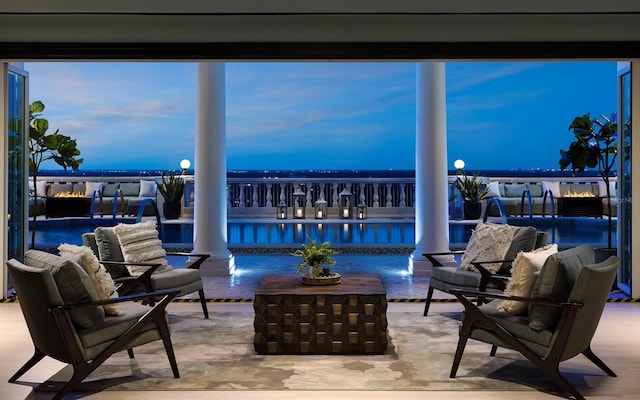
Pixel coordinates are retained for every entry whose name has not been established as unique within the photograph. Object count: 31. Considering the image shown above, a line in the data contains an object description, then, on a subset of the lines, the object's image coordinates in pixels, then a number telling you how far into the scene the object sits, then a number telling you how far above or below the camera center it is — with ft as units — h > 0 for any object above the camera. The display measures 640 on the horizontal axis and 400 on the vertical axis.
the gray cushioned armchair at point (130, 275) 16.26 -2.26
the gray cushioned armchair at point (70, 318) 10.93 -2.35
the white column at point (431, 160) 24.89 +1.24
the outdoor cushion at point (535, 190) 43.14 +0.00
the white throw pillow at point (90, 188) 44.52 +0.33
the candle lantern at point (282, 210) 41.22 -1.25
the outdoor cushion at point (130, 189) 45.09 +0.25
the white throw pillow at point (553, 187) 43.32 +0.21
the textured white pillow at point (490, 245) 17.43 -1.58
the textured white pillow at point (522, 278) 12.31 -1.77
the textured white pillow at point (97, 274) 12.13 -1.63
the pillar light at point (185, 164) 42.09 +1.92
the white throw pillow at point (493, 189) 41.34 +0.08
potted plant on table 15.31 -1.83
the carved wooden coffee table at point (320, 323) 14.20 -3.04
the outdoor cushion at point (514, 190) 43.06 +0.01
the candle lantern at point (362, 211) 41.68 -1.35
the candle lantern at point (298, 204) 41.65 -0.86
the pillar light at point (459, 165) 39.39 +1.63
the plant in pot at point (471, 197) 34.04 -0.37
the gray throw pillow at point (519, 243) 16.85 -1.46
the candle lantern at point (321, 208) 41.57 -1.13
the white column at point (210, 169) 25.12 +0.93
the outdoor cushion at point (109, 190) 45.03 +0.18
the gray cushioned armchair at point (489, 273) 16.57 -2.30
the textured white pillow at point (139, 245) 17.37 -1.52
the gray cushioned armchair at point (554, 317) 11.15 -2.45
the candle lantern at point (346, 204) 41.96 -0.89
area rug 12.10 -3.78
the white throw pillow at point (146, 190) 44.21 +0.16
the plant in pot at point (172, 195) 36.72 -0.18
